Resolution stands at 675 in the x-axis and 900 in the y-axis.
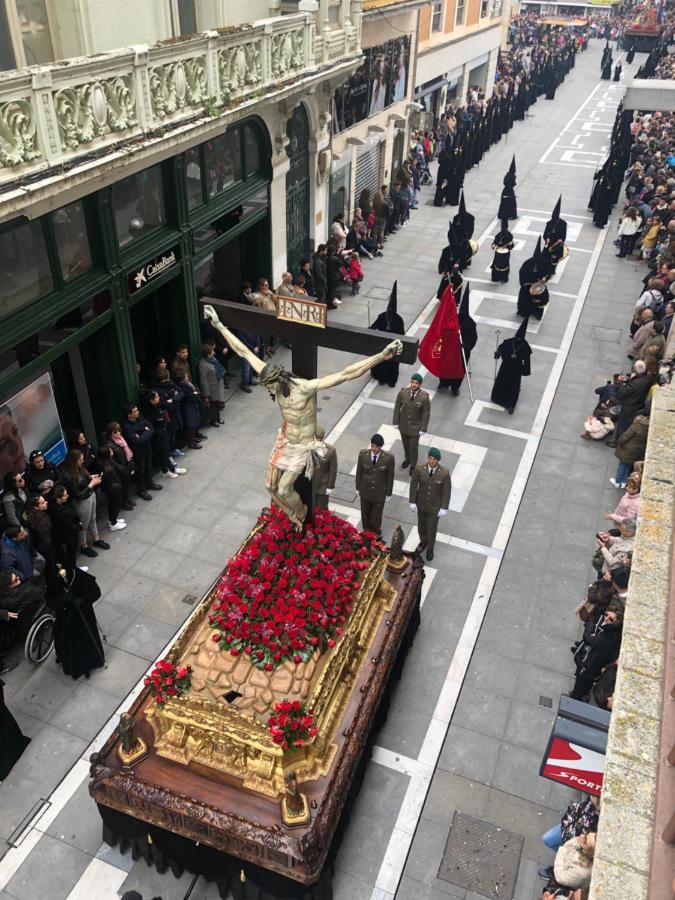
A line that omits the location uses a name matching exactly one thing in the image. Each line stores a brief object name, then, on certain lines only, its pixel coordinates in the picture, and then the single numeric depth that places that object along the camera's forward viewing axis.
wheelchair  9.26
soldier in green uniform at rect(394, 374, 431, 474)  12.45
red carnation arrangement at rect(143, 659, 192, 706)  7.55
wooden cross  7.36
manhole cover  7.47
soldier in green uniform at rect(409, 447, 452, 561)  10.80
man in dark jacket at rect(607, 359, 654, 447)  13.54
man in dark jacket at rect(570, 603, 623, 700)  8.39
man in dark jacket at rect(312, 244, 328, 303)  18.55
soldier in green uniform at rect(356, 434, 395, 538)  10.98
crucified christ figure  7.59
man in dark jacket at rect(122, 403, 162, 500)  11.94
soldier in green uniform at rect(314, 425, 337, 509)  8.29
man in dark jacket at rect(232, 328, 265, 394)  15.49
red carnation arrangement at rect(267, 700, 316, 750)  7.05
